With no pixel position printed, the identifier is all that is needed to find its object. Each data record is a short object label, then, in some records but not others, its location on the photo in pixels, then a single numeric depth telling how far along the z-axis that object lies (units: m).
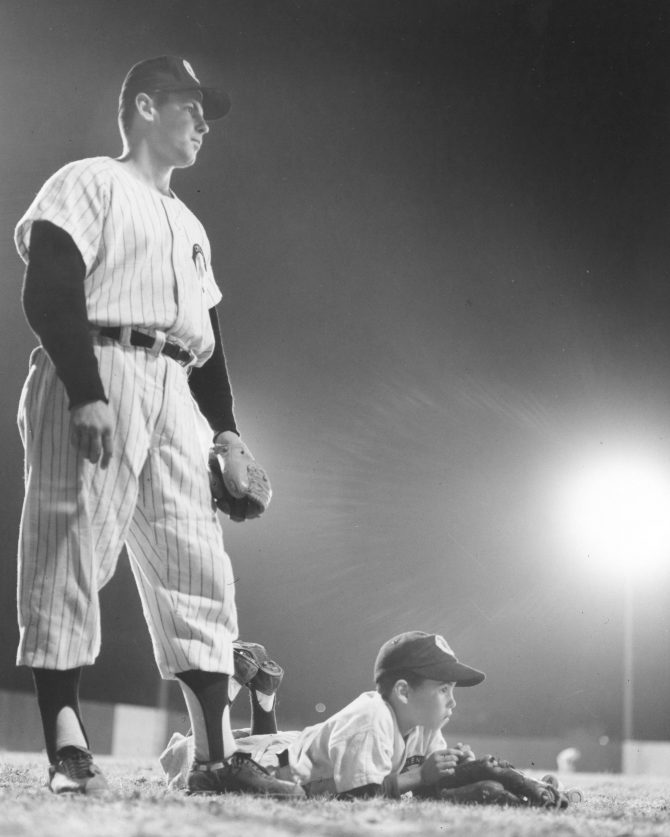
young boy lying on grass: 7.41
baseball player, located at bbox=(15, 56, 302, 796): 7.18
